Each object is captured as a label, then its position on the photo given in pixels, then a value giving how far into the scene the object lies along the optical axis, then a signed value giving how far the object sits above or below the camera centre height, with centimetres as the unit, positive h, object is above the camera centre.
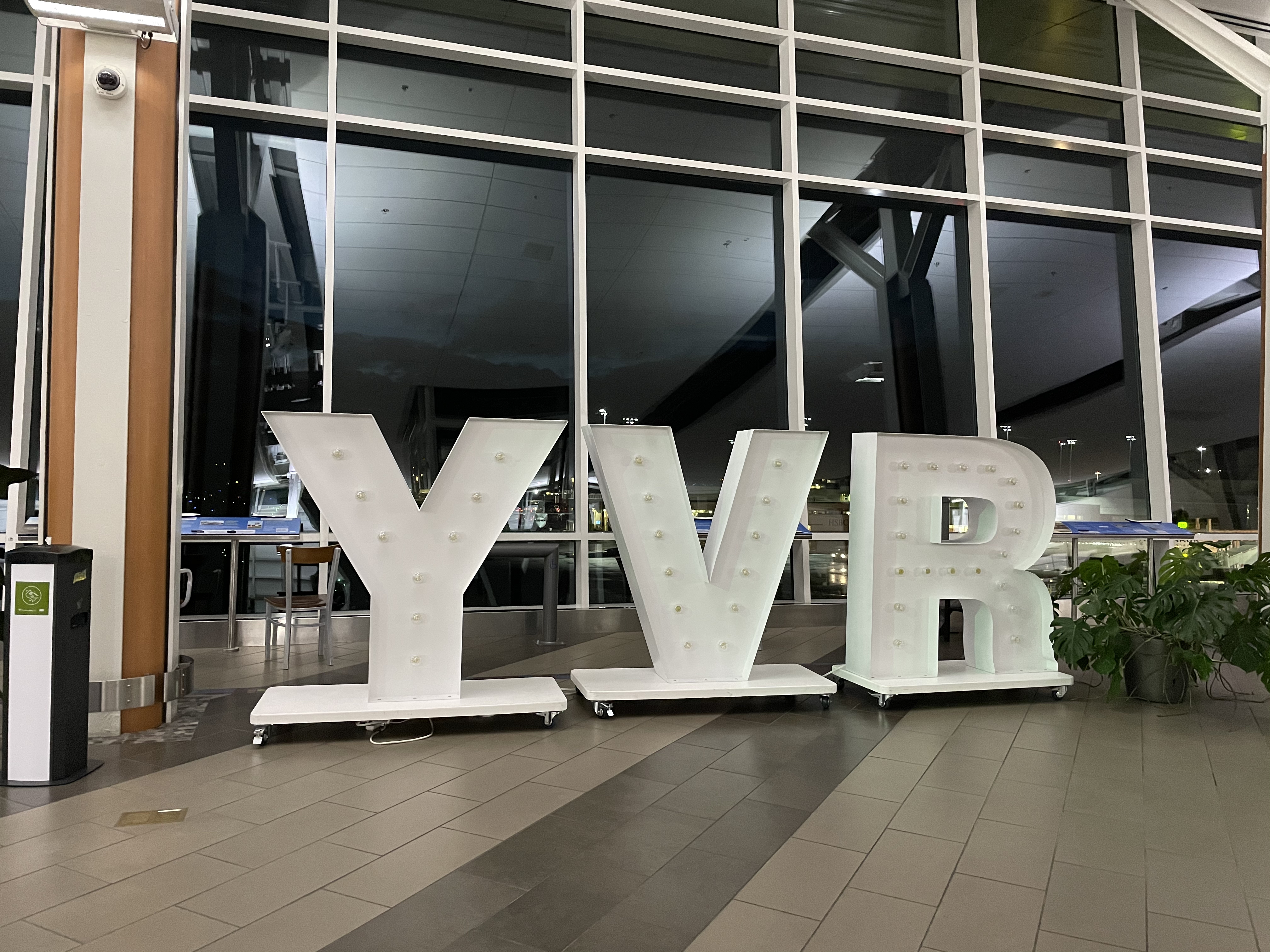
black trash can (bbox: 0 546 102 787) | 324 -57
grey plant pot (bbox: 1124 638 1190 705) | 473 -89
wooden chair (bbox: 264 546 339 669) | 544 -50
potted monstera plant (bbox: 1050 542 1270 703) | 430 -58
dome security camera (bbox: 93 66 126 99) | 402 +213
